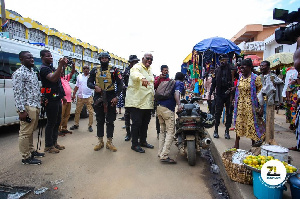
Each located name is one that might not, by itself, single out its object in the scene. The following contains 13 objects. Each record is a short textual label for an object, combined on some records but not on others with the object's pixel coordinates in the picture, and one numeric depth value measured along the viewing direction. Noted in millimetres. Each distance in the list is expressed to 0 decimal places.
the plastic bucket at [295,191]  1897
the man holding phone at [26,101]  3189
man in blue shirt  3557
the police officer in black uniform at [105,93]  4098
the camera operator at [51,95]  3545
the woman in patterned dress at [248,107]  3567
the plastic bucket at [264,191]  2055
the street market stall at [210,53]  7150
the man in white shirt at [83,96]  5895
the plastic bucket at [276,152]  2371
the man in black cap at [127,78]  5068
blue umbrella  7117
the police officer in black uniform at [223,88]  4840
